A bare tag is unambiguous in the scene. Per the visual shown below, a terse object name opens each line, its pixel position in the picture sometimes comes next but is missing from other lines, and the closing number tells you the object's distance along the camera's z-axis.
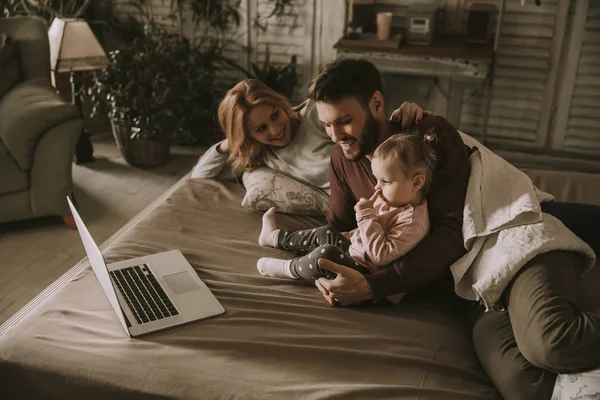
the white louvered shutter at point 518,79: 3.47
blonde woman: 2.12
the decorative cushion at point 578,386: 1.13
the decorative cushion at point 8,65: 2.96
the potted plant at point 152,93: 3.45
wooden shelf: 3.24
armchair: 2.71
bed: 1.31
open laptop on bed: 1.49
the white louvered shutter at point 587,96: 3.39
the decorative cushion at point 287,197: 2.10
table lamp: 3.22
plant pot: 3.53
